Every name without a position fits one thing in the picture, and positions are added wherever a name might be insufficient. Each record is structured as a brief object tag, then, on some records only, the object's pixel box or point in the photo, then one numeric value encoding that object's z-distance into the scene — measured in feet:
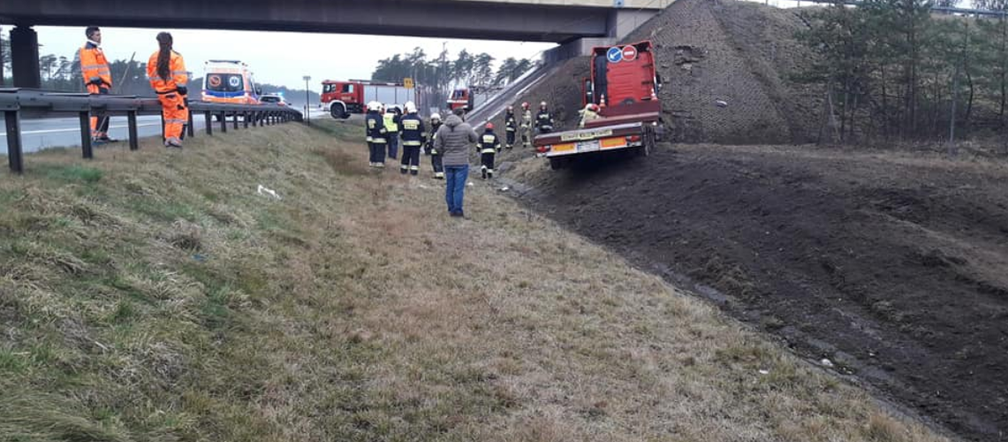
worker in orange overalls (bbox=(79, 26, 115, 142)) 37.14
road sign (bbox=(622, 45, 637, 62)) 75.25
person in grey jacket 45.01
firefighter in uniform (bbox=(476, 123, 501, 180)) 69.72
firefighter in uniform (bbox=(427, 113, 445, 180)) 61.62
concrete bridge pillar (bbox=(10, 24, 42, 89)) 126.52
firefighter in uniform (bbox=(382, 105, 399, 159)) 71.67
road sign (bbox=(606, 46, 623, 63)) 75.72
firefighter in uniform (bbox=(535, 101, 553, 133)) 89.76
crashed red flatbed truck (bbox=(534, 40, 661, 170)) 56.85
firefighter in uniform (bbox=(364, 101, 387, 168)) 63.67
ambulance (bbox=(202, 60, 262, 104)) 105.50
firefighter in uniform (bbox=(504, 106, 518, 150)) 101.24
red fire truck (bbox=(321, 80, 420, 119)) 179.73
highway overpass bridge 117.60
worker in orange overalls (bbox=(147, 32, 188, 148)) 34.45
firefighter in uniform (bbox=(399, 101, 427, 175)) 59.62
